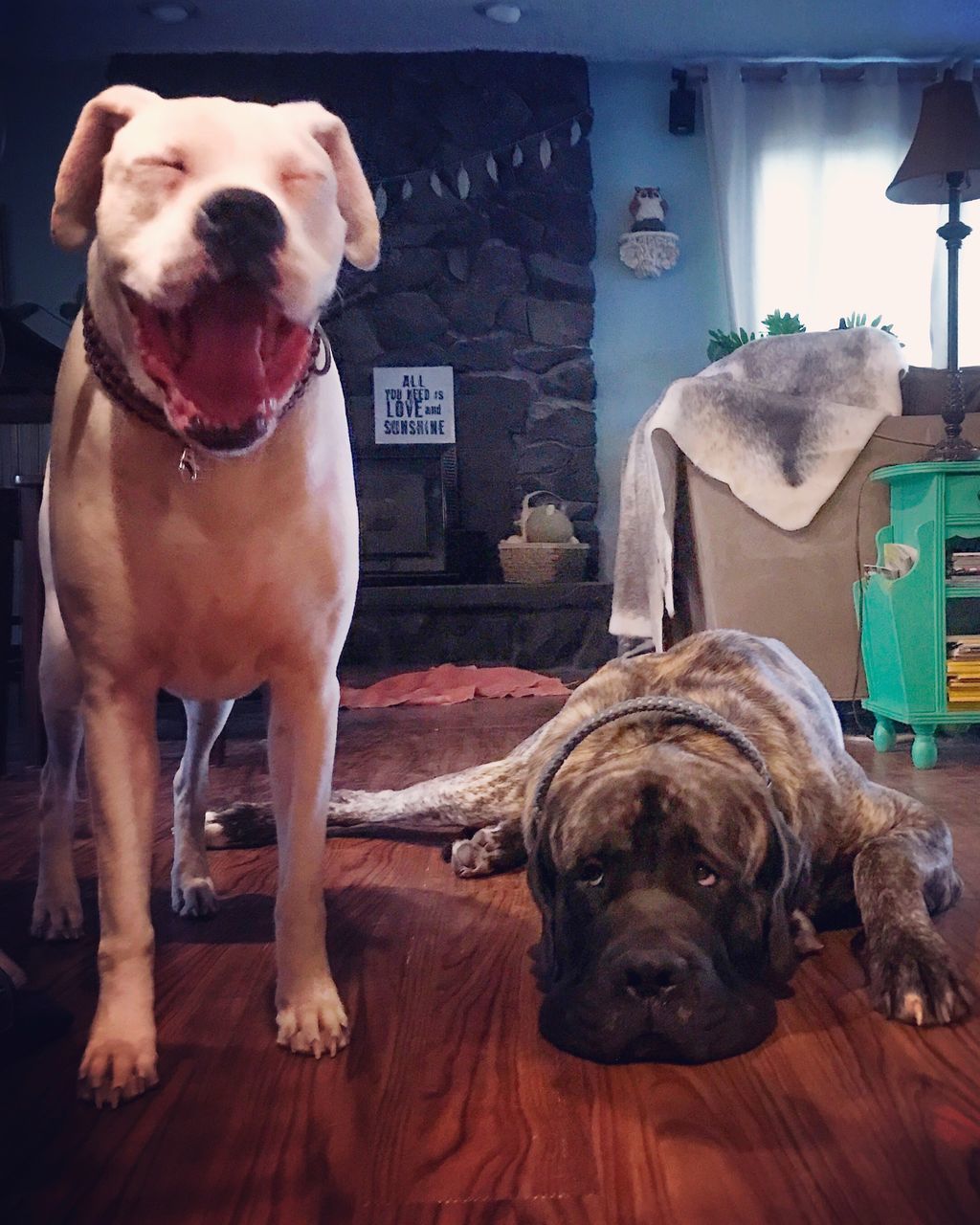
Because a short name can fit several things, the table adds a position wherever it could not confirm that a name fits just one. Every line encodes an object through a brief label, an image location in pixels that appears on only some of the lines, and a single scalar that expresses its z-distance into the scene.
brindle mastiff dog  1.12
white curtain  6.41
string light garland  6.29
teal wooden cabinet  2.89
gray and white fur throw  3.35
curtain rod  6.43
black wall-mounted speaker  6.41
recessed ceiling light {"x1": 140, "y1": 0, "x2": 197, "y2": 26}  5.52
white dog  1.02
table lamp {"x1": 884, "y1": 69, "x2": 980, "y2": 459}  3.60
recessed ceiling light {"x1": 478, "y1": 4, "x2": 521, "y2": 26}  5.63
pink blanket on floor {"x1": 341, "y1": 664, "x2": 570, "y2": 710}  4.74
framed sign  6.28
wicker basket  5.89
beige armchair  3.36
